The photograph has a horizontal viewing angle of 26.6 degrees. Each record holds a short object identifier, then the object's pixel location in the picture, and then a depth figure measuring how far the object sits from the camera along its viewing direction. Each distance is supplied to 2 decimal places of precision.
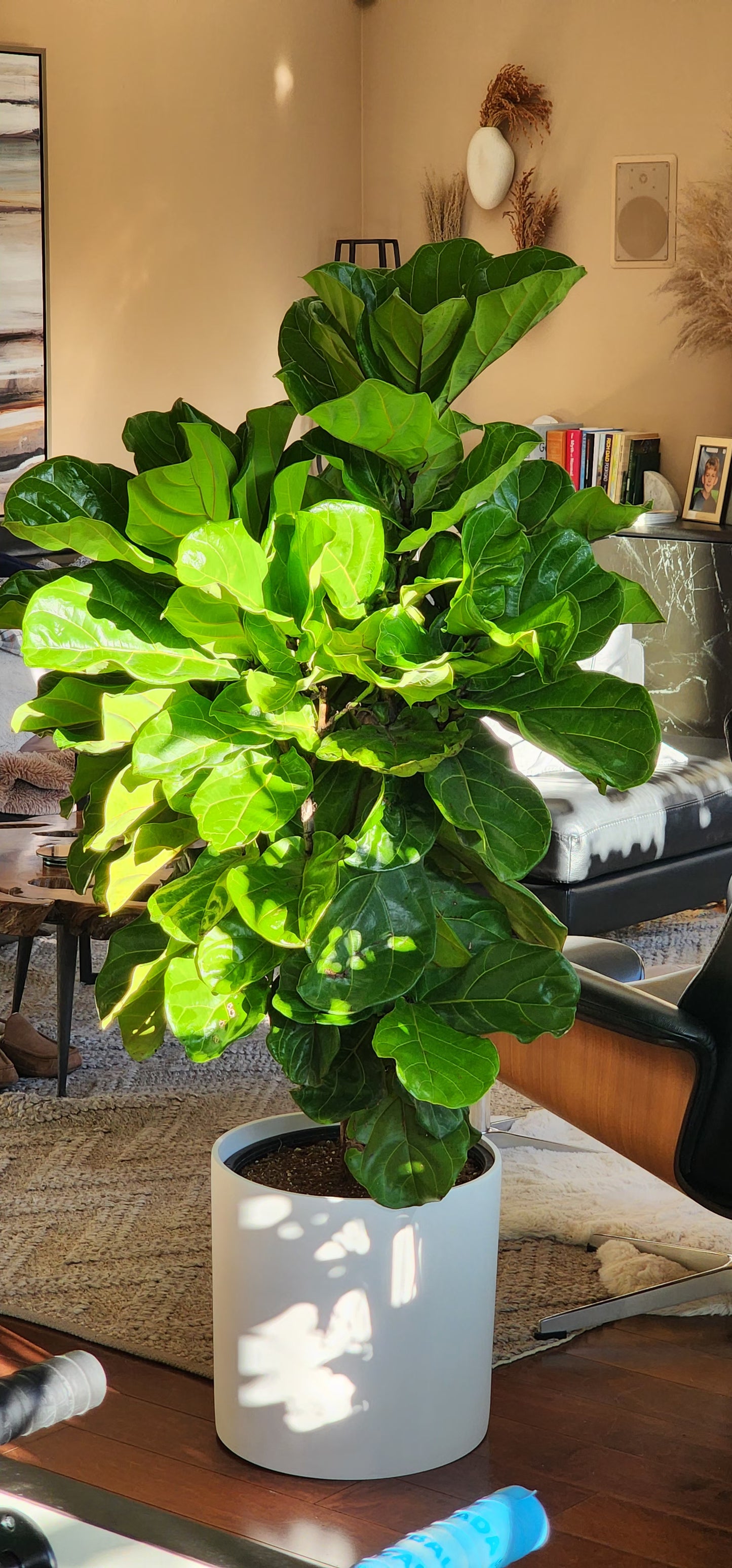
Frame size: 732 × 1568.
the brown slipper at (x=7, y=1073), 3.23
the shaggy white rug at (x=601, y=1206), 2.53
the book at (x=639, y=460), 5.56
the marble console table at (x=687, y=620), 5.03
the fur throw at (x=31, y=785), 4.24
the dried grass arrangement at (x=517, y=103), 5.70
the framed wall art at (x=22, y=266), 5.15
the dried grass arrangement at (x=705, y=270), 5.33
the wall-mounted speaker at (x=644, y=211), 5.48
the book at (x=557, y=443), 5.55
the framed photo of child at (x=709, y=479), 5.34
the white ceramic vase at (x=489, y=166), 5.75
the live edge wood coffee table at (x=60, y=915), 3.07
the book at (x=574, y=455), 5.52
